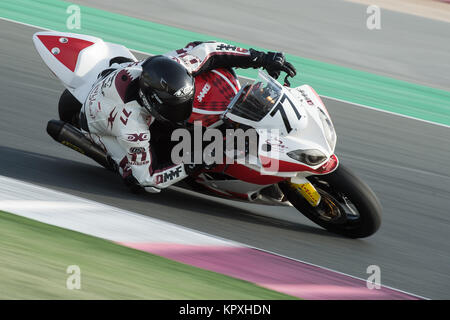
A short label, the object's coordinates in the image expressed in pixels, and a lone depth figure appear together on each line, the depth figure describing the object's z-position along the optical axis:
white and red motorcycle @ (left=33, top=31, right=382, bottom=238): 9.99
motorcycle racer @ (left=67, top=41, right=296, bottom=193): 10.48
